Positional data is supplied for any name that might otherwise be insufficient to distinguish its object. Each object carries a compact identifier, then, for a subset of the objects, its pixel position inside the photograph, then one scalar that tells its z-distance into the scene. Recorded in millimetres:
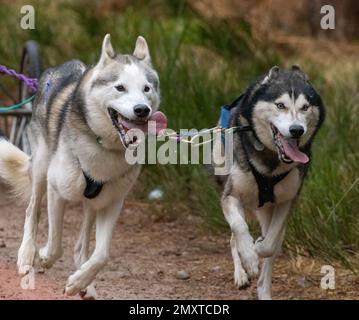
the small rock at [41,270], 12319
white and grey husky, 10095
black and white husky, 10484
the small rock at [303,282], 12272
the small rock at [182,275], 12690
